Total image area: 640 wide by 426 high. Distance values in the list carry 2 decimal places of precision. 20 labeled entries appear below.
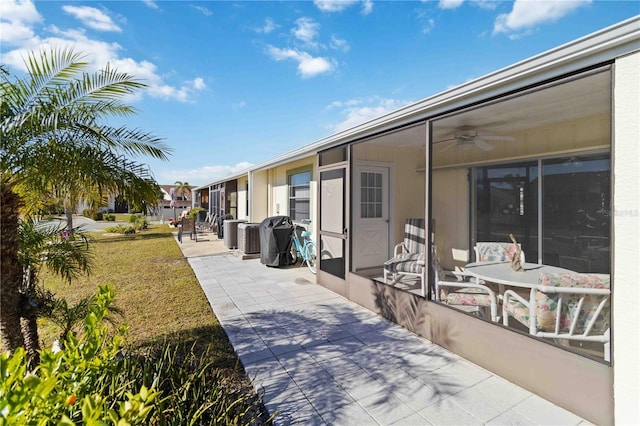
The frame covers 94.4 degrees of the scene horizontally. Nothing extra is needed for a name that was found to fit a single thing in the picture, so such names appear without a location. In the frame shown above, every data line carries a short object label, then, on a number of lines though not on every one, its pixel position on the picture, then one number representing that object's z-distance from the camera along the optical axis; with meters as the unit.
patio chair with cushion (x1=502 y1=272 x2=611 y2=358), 2.57
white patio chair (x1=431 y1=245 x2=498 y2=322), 3.23
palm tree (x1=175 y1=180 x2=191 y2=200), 38.73
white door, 6.54
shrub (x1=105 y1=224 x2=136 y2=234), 16.12
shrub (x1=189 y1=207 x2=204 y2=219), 13.64
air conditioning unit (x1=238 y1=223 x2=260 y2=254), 8.91
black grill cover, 7.59
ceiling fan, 4.66
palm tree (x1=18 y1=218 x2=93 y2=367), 2.69
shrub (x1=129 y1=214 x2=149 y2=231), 17.55
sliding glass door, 4.45
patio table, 3.41
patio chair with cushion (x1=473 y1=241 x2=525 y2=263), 5.03
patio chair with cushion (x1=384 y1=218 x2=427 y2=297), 4.96
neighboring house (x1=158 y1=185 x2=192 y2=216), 34.06
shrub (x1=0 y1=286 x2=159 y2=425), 1.07
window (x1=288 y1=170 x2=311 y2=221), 8.25
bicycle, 7.14
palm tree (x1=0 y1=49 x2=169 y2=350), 2.27
